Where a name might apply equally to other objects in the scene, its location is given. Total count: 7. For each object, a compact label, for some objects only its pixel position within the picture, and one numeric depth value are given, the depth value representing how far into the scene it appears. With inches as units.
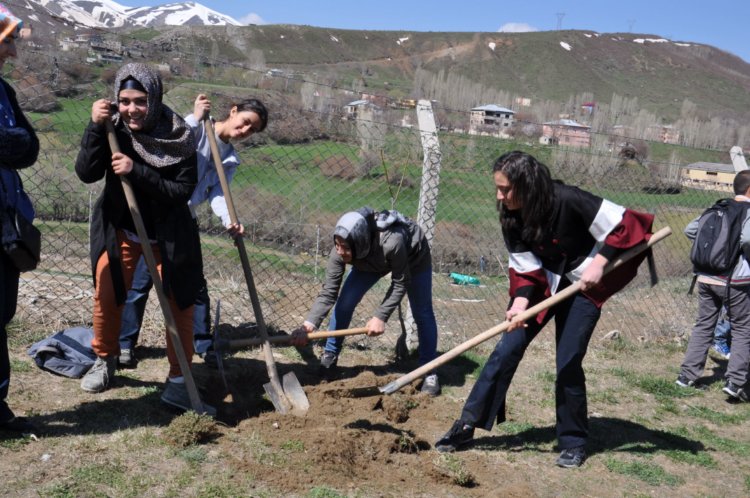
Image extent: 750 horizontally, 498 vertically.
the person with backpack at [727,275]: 205.8
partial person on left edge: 119.3
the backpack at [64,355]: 163.5
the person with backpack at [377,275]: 163.3
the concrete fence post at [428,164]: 209.8
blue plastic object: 486.9
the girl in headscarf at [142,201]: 133.4
